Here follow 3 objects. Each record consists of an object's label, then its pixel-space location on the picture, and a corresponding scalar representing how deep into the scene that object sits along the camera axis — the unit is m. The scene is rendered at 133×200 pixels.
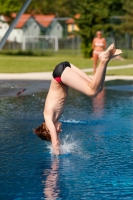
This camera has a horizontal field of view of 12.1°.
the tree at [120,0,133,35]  52.38
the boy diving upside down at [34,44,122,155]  8.21
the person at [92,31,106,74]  24.62
